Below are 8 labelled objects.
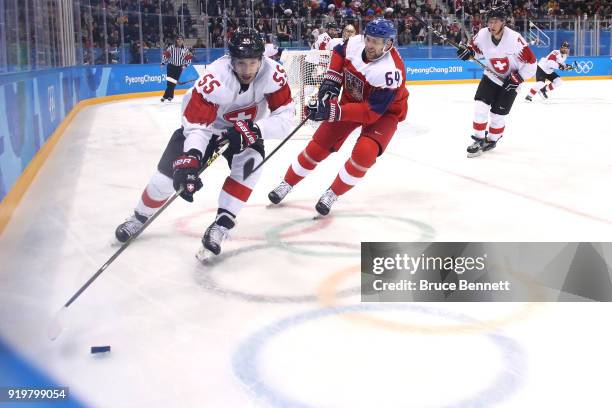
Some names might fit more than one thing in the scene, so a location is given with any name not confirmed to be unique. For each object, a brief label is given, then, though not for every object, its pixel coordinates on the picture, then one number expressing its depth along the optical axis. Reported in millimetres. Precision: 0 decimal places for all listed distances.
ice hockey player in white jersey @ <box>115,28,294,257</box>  2430
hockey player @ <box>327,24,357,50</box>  6638
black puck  1795
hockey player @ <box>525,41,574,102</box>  10219
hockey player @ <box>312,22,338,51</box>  8000
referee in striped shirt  10648
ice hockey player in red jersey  3277
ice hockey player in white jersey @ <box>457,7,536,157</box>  5277
